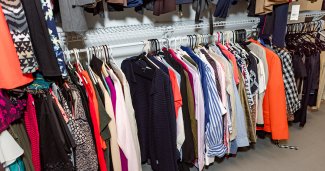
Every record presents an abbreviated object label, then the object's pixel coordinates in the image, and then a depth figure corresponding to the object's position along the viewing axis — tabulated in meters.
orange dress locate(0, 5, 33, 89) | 0.87
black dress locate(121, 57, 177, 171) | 1.33
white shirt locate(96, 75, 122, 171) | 1.21
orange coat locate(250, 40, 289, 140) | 1.65
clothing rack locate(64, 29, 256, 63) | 1.39
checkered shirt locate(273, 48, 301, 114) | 1.76
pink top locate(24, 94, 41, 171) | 1.07
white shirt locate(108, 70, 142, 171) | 1.25
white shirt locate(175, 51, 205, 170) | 1.42
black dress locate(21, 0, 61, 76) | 0.92
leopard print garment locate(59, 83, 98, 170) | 1.13
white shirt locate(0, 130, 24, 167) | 0.99
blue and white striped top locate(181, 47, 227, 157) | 1.46
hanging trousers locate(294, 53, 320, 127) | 1.95
